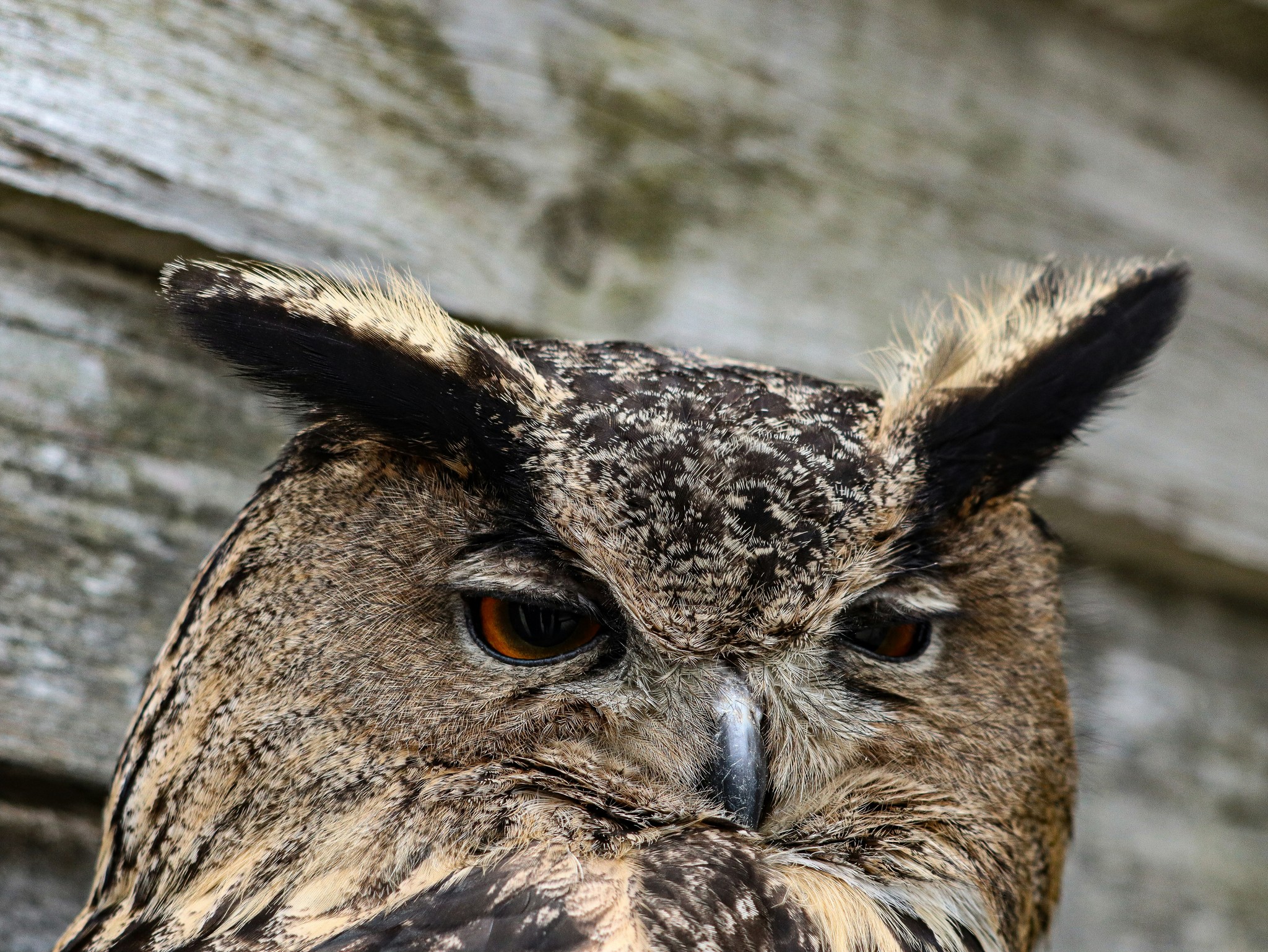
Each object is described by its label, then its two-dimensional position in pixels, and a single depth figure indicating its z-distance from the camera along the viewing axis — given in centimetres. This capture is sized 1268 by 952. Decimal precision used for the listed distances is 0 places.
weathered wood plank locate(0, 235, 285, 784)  260
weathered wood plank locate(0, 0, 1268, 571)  262
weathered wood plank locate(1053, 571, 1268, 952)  269
